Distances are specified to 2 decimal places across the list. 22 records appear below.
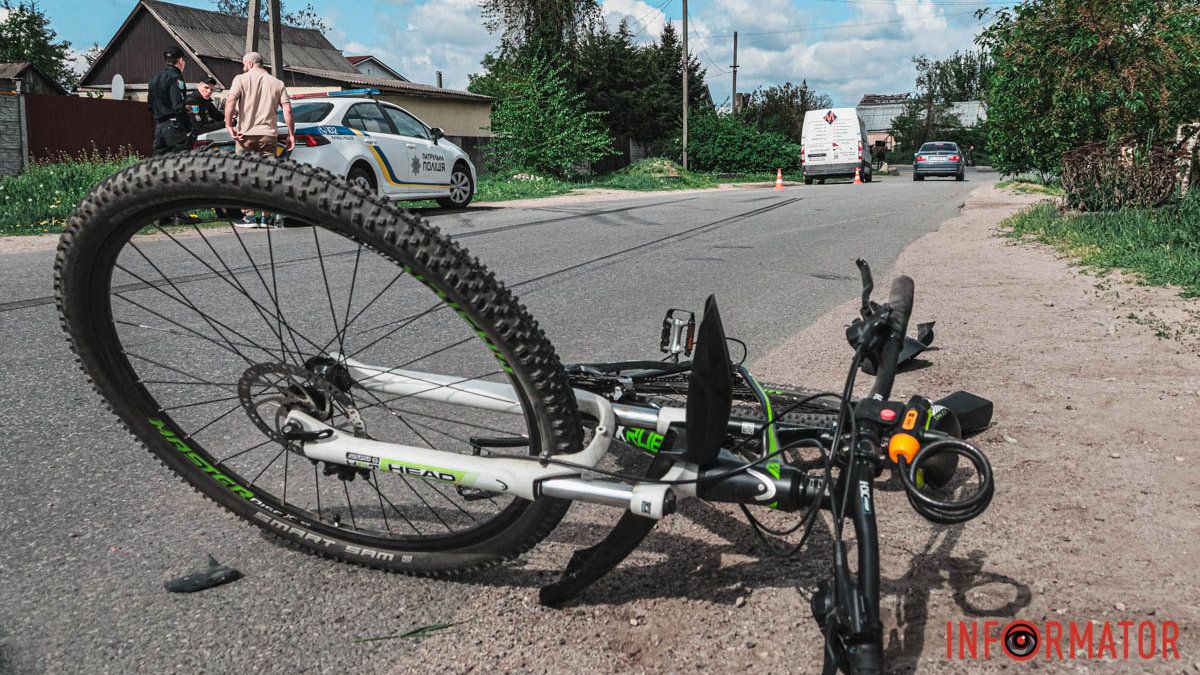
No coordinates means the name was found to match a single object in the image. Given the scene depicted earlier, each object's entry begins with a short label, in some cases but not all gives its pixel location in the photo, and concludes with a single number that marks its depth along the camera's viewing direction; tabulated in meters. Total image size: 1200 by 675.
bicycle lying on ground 1.92
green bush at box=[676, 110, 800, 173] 42.72
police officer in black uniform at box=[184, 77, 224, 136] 11.94
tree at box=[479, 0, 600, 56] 35.81
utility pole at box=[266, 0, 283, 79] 18.69
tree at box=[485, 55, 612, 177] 30.80
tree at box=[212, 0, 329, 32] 66.00
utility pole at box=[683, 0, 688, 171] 38.77
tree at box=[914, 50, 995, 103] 104.18
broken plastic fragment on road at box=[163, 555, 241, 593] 2.31
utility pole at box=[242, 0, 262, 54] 18.77
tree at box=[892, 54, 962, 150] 82.12
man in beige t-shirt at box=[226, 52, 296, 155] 10.55
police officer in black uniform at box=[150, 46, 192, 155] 11.40
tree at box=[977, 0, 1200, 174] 10.44
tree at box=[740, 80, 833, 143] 51.20
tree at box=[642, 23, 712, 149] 42.34
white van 32.72
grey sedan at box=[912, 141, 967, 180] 36.97
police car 11.98
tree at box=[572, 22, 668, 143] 39.72
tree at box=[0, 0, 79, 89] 64.44
